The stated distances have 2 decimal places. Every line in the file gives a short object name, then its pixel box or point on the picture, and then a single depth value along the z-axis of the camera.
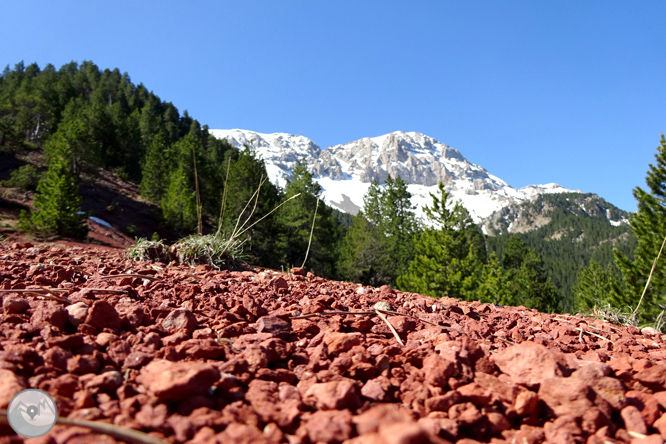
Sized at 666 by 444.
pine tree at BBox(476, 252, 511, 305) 11.60
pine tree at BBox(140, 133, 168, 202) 22.10
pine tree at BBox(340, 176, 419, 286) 18.03
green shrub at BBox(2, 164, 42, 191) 16.82
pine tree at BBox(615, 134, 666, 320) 10.52
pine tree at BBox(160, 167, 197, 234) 18.57
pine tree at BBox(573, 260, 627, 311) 18.78
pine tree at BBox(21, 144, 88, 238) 10.59
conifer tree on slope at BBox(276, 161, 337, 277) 17.78
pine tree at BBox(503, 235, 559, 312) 18.99
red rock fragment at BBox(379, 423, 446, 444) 0.24
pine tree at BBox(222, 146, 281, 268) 16.98
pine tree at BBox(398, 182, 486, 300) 11.71
